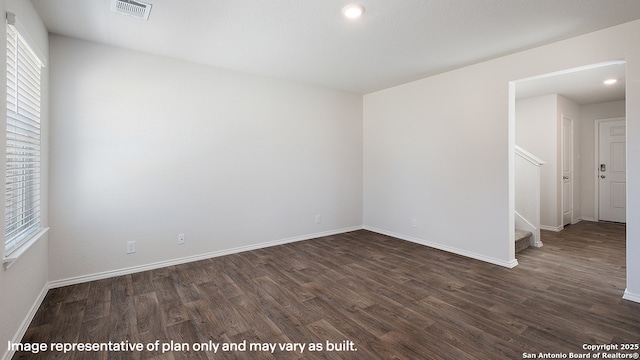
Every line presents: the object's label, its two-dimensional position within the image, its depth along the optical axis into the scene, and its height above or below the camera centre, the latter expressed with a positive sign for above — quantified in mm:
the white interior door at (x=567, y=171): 5539 +223
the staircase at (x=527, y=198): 4293 -259
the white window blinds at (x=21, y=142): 1997 +304
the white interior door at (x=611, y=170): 5711 +243
